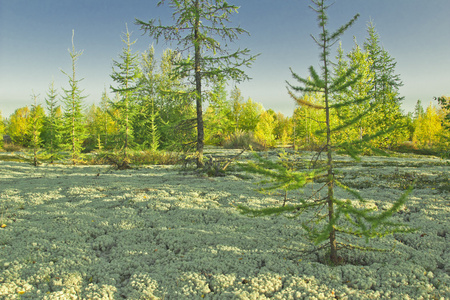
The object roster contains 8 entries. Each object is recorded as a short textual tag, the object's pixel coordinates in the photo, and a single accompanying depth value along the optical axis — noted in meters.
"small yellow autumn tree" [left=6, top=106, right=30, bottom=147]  35.50
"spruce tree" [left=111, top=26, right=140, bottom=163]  14.47
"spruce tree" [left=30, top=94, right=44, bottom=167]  16.17
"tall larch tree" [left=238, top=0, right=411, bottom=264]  2.93
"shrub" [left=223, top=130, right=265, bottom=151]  29.44
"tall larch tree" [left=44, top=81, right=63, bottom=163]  18.53
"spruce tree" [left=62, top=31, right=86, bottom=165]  17.88
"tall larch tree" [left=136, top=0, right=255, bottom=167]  11.55
